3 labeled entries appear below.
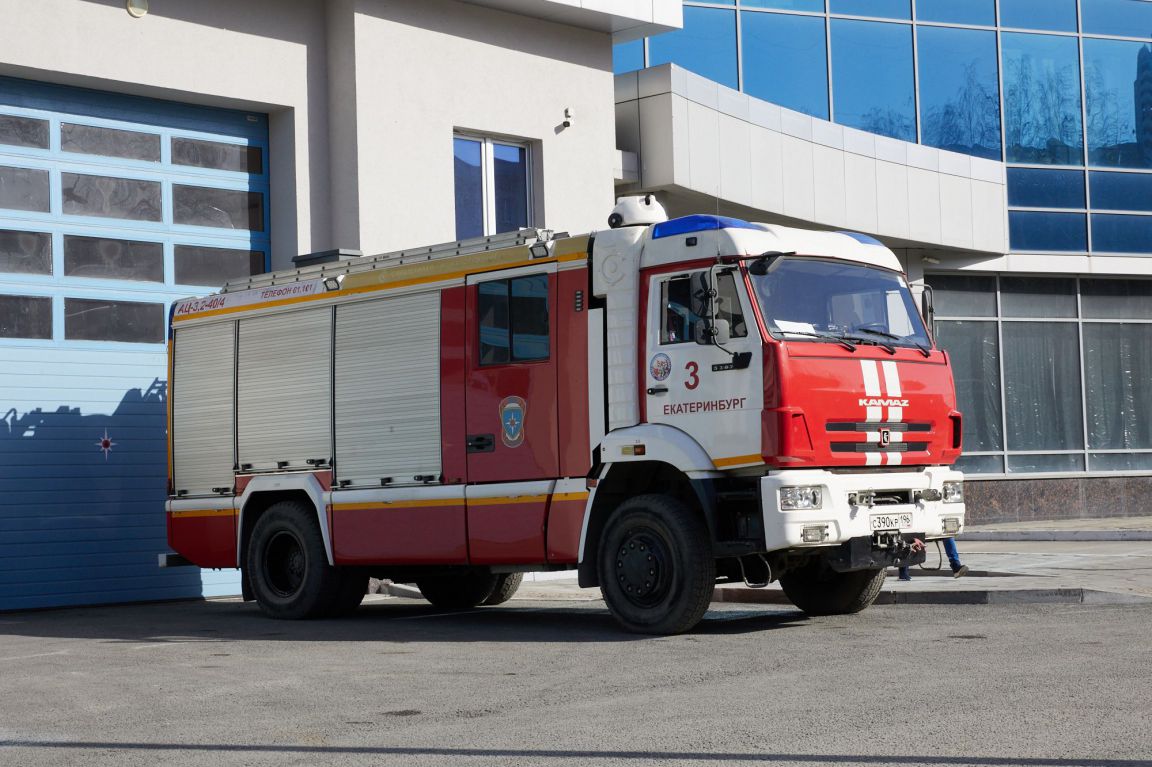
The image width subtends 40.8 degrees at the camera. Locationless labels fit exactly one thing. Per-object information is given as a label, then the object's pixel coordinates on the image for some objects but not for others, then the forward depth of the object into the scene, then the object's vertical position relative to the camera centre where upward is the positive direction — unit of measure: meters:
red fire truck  11.08 +0.29
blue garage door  15.84 +1.71
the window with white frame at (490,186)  18.83 +3.40
